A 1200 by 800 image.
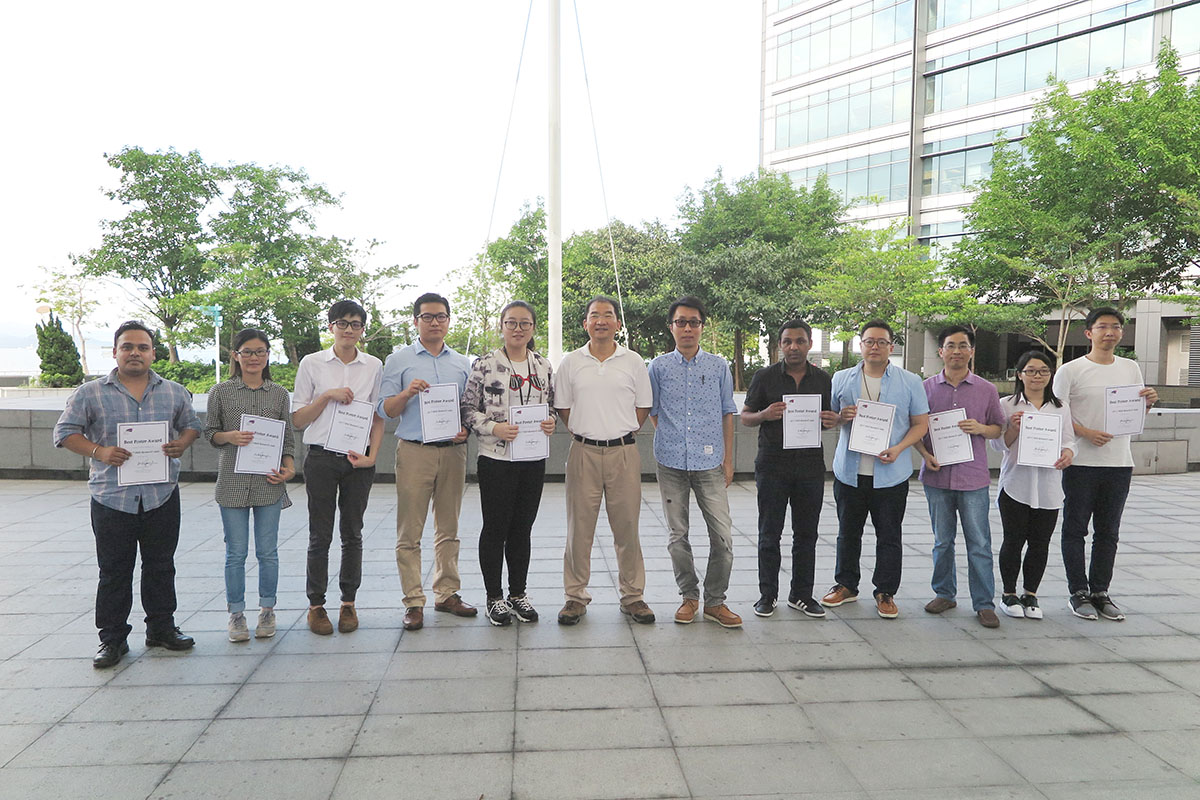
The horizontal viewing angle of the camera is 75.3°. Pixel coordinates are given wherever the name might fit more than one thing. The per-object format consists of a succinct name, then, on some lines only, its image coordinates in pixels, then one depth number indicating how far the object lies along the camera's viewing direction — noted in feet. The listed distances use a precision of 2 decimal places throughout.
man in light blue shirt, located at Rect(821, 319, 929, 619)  15.67
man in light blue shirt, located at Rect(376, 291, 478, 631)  15.15
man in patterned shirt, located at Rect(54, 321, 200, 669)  13.09
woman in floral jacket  14.99
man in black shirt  15.70
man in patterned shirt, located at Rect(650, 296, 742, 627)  15.40
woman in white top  15.72
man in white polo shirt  15.21
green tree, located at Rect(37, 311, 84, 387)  95.20
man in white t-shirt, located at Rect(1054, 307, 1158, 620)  15.80
